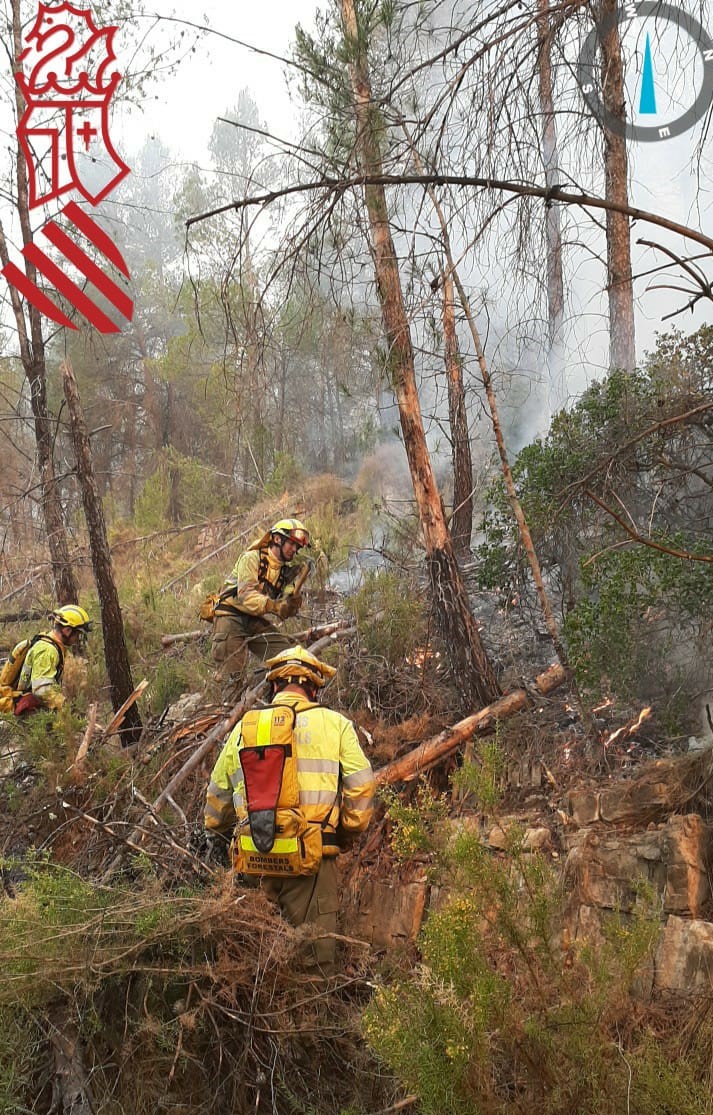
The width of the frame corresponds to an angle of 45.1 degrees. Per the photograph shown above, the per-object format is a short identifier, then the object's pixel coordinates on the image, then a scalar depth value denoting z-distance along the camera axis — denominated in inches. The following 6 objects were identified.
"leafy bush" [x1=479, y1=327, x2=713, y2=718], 229.0
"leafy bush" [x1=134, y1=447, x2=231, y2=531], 566.9
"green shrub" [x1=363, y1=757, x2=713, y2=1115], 98.6
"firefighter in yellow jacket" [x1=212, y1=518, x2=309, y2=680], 283.1
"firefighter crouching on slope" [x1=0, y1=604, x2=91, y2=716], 278.7
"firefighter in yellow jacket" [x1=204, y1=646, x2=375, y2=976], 164.6
